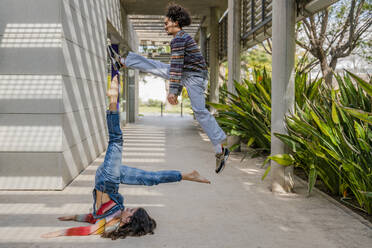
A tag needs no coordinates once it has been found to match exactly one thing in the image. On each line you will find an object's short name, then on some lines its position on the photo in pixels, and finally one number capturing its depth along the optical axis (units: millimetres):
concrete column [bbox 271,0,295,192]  4383
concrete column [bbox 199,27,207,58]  15021
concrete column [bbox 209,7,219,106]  12125
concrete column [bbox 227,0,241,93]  7645
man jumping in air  3414
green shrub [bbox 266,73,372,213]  3539
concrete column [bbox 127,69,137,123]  14638
